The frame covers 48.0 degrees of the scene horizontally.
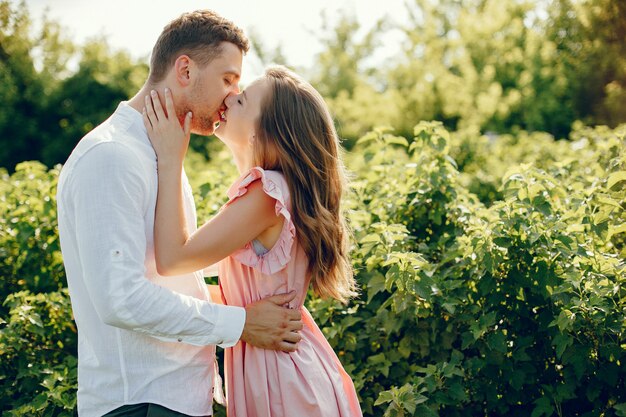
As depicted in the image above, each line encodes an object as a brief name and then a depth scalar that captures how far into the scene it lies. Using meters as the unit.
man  2.16
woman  2.42
